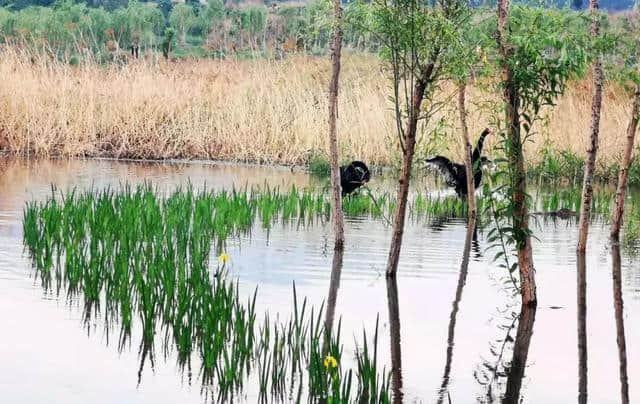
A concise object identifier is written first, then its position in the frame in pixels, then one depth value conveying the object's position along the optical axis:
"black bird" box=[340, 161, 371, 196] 18.69
